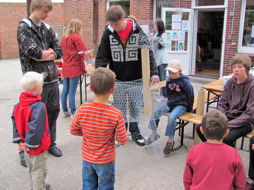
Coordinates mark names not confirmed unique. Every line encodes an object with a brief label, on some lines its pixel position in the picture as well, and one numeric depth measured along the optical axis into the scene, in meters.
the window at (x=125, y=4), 10.63
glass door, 8.75
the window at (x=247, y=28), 7.82
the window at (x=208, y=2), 8.47
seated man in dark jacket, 3.10
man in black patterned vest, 3.54
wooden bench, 3.54
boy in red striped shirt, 2.11
